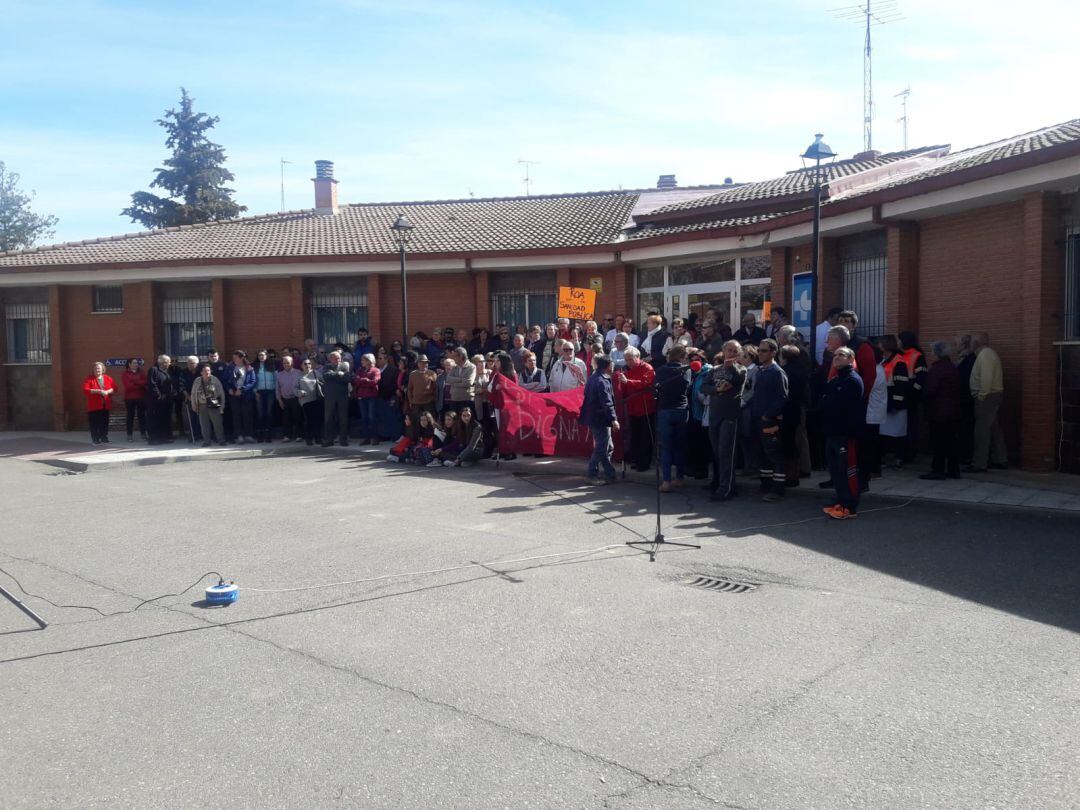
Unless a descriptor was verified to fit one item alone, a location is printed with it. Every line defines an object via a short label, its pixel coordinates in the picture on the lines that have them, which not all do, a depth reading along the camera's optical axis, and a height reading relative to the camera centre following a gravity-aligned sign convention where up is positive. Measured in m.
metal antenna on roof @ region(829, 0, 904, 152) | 26.92 +7.15
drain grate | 7.02 -1.80
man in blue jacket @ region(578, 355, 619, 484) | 12.30 -0.75
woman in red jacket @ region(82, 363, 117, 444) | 20.25 -0.87
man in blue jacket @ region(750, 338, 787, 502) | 10.50 -0.57
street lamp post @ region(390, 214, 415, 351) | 18.91 +2.75
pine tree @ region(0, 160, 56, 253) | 63.62 +10.37
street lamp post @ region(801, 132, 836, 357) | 12.10 +2.75
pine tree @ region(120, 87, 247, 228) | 52.75 +10.93
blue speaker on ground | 6.73 -1.73
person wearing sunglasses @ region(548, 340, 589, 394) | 14.58 -0.17
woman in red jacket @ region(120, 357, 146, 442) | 20.81 -0.57
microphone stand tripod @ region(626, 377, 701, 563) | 8.32 -1.75
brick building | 13.04 +2.01
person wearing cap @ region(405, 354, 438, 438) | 15.38 -0.48
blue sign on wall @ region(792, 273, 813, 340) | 16.23 +1.04
